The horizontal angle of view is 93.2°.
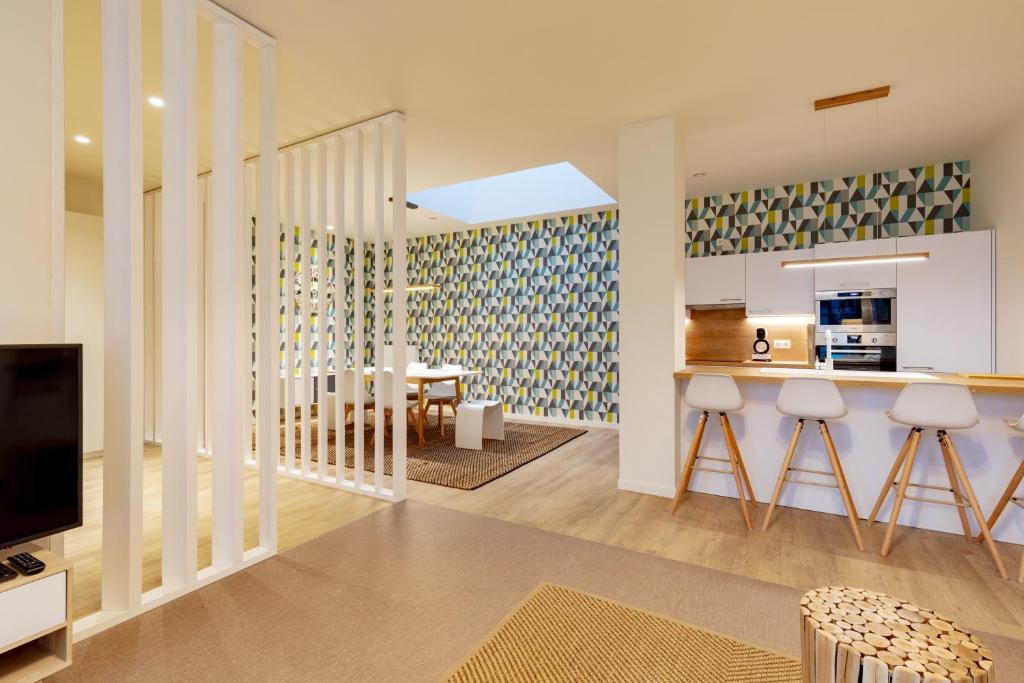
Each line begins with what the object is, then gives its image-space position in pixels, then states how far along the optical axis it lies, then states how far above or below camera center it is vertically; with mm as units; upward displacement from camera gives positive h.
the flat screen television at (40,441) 1614 -338
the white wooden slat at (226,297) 2506 +243
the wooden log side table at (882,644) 1121 -756
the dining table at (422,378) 5395 -399
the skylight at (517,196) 6277 +1997
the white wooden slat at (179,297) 2273 +224
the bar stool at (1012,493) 2533 -841
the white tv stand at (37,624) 1463 -869
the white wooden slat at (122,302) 2076 +183
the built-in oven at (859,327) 4543 +136
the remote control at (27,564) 1531 -707
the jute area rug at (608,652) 1733 -1186
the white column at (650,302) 3592 +308
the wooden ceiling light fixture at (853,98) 3215 +1653
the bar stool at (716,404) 3238 -418
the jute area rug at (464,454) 4207 -1135
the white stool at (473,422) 5137 -845
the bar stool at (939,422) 2592 -444
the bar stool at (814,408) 2955 -416
